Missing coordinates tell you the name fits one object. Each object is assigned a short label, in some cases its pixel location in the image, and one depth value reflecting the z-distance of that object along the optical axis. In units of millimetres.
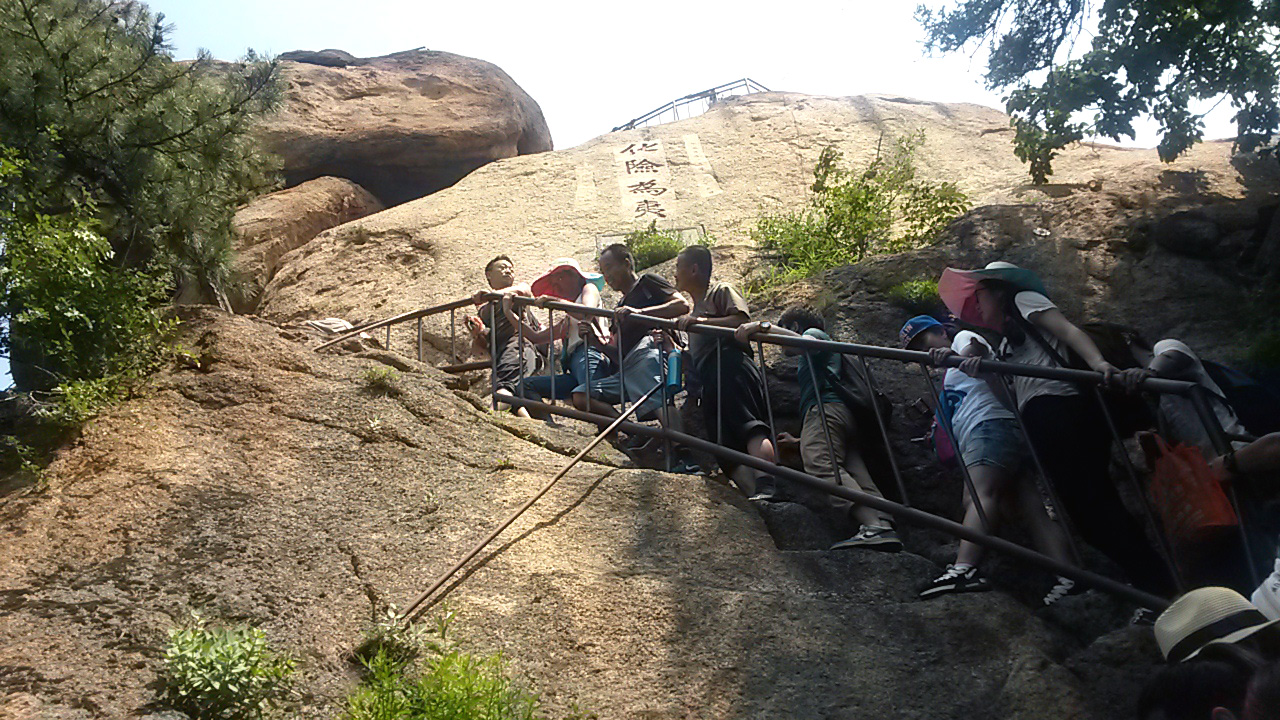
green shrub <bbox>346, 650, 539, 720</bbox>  3861
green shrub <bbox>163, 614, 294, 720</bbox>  3912
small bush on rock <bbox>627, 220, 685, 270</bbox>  12281
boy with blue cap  4820
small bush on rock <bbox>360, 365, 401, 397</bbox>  6500
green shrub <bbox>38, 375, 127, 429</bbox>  5504
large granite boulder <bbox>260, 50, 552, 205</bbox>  15945
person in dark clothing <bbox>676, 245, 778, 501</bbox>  6012
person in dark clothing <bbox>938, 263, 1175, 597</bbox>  4543
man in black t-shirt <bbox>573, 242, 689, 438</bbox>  6816
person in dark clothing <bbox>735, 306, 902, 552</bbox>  5406
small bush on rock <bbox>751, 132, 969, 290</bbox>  11391
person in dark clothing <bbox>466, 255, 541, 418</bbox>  7555
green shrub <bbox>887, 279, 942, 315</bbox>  8695
